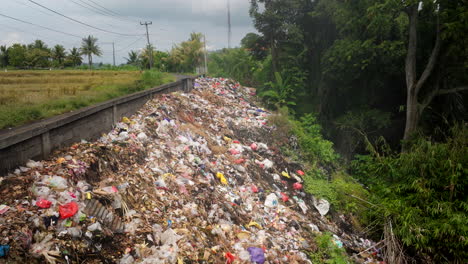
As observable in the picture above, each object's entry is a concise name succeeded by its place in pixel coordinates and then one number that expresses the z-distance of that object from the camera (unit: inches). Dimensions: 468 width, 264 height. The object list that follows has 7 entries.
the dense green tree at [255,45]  464.8
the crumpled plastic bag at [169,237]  115.9
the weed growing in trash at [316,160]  219.3
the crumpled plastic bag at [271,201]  187.9
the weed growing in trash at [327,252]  151.5
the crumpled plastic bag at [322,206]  210.3
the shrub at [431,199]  160.1
